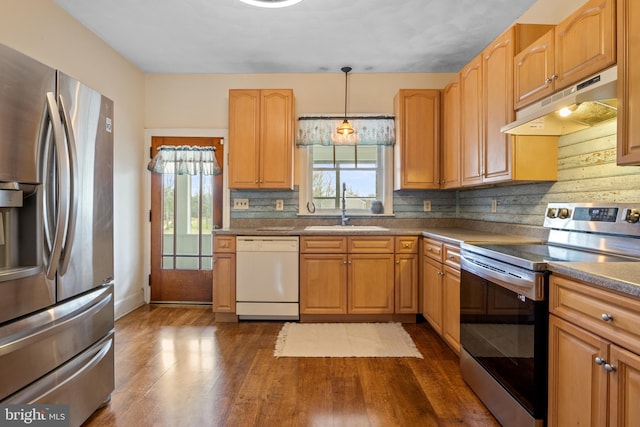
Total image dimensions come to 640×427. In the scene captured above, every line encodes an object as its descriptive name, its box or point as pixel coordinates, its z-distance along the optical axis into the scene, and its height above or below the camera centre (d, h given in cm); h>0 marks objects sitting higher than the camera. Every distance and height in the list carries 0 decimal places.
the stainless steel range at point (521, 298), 143 -43
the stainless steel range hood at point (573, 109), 147 +52
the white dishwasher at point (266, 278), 318 -63
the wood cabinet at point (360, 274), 315 -59
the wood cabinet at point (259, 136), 340 +76
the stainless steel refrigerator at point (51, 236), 130 -12
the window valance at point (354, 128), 361 +88
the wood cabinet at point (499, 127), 220 +62
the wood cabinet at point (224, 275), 320 -61
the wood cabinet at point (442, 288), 239 -61
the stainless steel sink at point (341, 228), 328 -17
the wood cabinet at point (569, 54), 150 +82
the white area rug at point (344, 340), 255 -107
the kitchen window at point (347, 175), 381 +41
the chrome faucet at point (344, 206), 362 +5
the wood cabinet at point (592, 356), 105 -51
